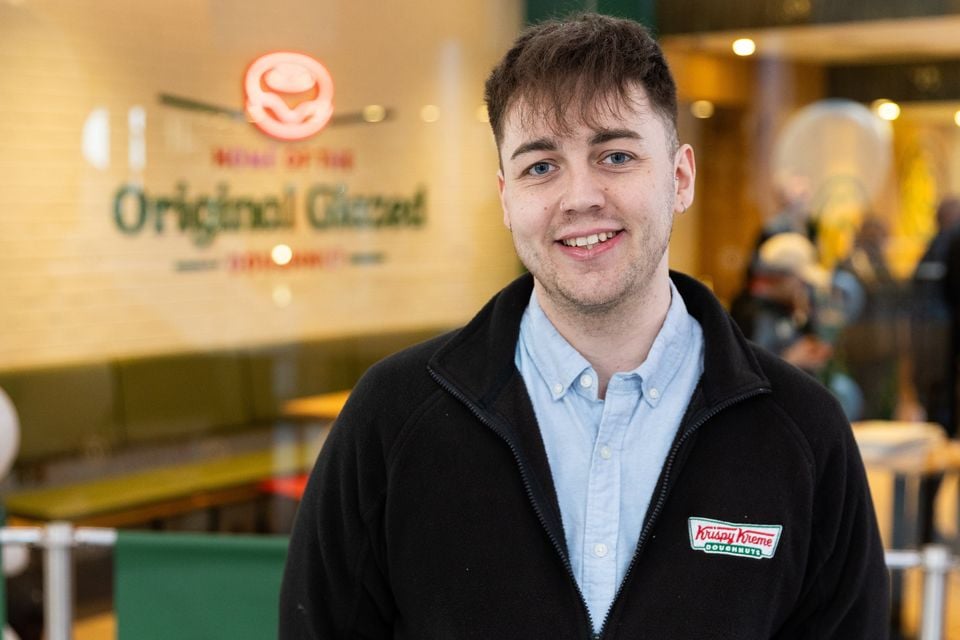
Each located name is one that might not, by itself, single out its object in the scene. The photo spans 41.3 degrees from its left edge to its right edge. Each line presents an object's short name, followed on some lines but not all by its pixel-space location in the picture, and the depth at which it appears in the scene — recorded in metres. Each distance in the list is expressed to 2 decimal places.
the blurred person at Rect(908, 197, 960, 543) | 5.23
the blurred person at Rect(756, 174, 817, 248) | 5.56
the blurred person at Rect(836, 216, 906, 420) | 5.36
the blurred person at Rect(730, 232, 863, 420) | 5.34
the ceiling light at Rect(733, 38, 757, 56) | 5.49
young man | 1.55
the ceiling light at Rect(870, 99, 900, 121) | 5.48
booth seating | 4.20
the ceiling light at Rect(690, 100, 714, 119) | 5.61
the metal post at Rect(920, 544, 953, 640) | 2.95
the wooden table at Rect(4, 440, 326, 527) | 4.20
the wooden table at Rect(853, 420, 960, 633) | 4.55
